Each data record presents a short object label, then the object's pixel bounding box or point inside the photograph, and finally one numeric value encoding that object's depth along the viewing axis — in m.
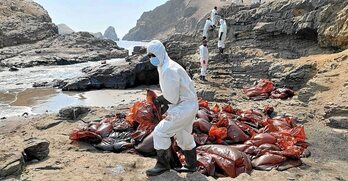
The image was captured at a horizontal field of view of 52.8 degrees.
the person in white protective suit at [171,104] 4.50
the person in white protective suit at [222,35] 13.99
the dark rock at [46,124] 7.71
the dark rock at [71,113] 8.29
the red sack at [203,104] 7.72
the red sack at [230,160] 5.01
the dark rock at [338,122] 7.60
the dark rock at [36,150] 5.42
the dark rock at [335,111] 7.89
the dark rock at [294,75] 10.53
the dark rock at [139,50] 20.26
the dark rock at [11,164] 4.56
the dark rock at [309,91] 9.36
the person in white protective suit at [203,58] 12.59
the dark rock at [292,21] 11.76
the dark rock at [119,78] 16.20
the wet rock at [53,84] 17.38
